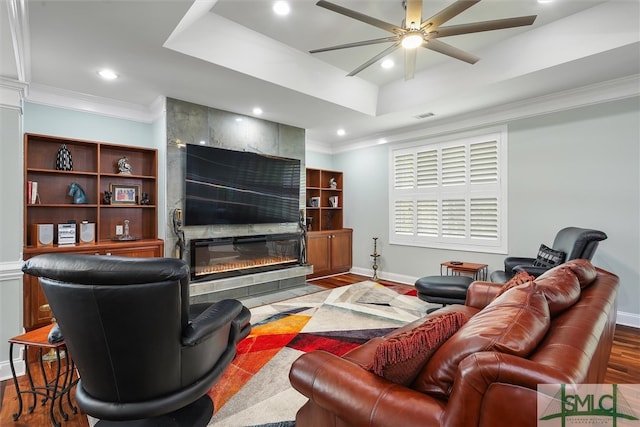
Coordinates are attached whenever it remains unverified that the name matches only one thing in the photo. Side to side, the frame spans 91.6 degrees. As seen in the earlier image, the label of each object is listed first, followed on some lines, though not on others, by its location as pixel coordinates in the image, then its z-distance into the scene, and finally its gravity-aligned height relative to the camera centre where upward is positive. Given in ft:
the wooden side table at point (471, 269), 13.79 -2.47
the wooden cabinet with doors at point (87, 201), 10.86 +0.50
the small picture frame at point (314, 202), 20.43 +0.76
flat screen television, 13.29 +1.25
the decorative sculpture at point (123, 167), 13.10 +1.97
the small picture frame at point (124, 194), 13.05 +0.83
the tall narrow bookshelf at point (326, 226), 18.88 -0.83
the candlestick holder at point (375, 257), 18.76 -2.68
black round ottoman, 10.61 -2.63
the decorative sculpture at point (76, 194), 12.05 +0.76
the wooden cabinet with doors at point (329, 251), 18.58 -2.37
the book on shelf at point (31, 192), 11.02 +0.76
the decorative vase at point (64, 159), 11.75 +2.06
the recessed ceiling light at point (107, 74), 10.53 +4.81
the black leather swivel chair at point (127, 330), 4.30 -1.75
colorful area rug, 6.55 -3.97
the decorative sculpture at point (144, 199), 13.70 +0.64
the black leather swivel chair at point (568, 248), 9.73 -1.15
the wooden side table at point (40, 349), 5.96 -2.73
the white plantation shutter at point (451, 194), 14.61 +1.01
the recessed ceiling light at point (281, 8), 8.87 +6.00
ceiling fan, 6.91 +4.50
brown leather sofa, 2.67 -1.63
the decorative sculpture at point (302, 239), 17.48 -1.43
